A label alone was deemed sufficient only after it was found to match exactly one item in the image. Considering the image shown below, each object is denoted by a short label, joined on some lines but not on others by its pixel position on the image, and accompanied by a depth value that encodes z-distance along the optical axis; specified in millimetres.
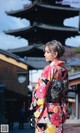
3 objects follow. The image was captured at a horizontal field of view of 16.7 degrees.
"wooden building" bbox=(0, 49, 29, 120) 20004
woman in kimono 2335
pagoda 27833
